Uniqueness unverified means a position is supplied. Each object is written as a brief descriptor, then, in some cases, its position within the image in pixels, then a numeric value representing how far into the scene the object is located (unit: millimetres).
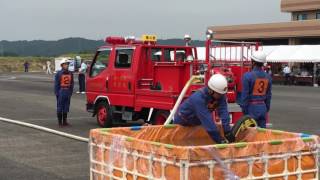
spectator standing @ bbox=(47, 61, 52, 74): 75762
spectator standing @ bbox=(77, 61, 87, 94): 29878
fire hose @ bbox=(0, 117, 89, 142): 12434
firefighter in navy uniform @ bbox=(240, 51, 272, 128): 8835
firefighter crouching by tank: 5926
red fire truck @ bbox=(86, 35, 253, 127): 12984
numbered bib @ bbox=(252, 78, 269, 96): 8883
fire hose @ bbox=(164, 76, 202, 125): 7557
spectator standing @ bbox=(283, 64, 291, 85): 46344
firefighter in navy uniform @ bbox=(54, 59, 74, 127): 15336
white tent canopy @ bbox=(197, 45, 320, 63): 43141
